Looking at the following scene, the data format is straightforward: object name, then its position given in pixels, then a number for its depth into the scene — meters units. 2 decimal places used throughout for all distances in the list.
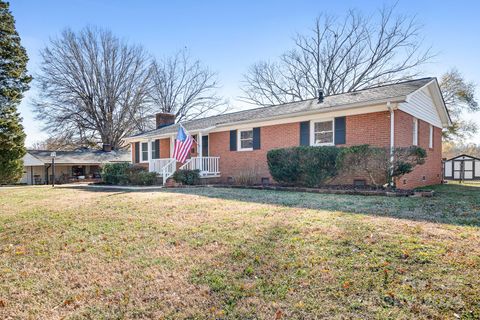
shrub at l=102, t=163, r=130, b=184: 16.95
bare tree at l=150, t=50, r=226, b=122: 35.28
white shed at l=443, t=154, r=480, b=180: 19.95
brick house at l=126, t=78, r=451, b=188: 10.65
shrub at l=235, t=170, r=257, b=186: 13.14
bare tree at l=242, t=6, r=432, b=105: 25.08
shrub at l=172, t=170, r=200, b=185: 13.98
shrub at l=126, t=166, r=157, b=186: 15.55
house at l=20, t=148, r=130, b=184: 29.62
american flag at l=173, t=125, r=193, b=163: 14.13
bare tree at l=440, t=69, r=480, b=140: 24.39
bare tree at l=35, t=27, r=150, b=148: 31.42
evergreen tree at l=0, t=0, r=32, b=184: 15.29
